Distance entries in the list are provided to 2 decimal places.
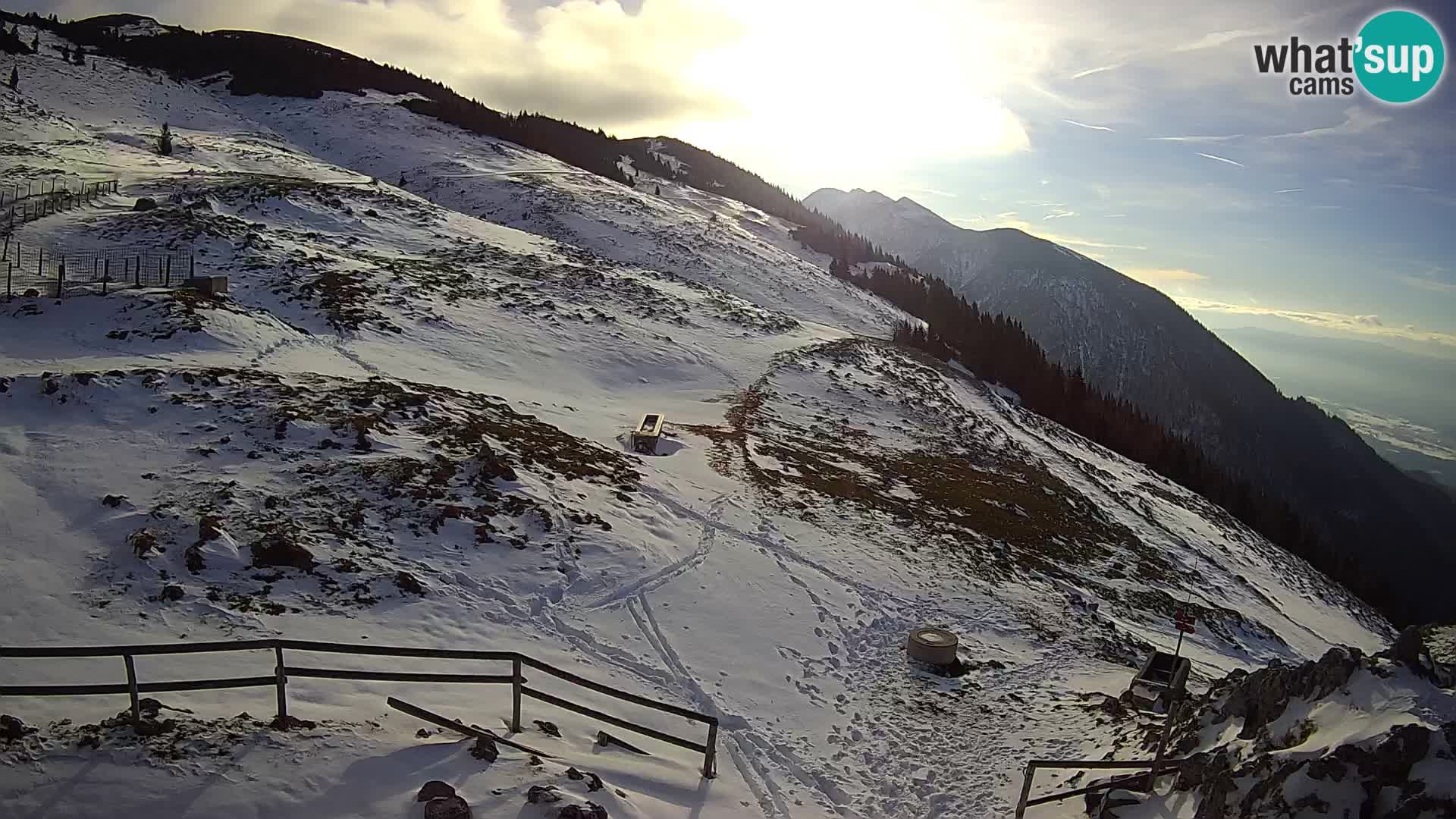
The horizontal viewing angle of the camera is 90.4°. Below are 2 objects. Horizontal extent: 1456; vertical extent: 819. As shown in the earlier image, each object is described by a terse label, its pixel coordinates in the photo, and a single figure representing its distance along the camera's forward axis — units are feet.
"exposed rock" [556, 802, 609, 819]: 25.61
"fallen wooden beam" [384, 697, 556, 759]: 28.58
